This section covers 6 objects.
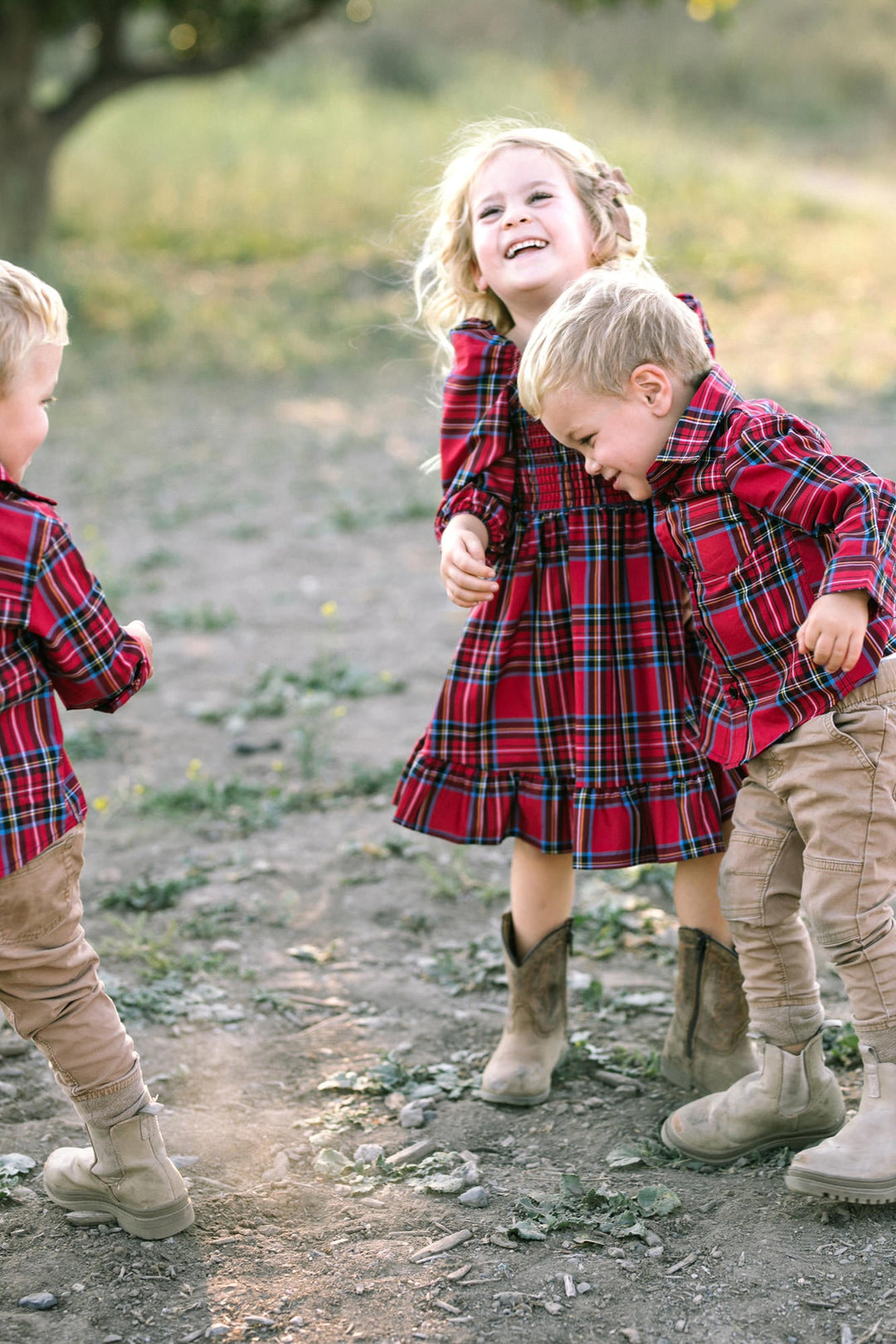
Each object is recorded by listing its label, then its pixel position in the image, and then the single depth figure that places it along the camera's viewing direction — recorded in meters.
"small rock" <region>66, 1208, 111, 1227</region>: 4.52
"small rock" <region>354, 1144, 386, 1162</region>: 4.91
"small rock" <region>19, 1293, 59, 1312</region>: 4.08
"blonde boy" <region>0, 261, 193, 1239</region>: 4.02
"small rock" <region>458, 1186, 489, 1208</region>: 4.59
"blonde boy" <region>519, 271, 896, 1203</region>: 4.23
